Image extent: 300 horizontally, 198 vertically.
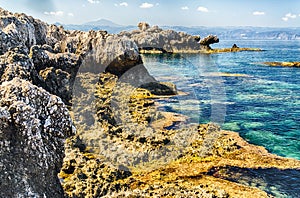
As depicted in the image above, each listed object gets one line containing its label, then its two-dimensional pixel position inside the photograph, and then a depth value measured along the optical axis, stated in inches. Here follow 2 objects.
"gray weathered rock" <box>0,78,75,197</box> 355.9
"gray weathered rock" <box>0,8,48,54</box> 735.1
